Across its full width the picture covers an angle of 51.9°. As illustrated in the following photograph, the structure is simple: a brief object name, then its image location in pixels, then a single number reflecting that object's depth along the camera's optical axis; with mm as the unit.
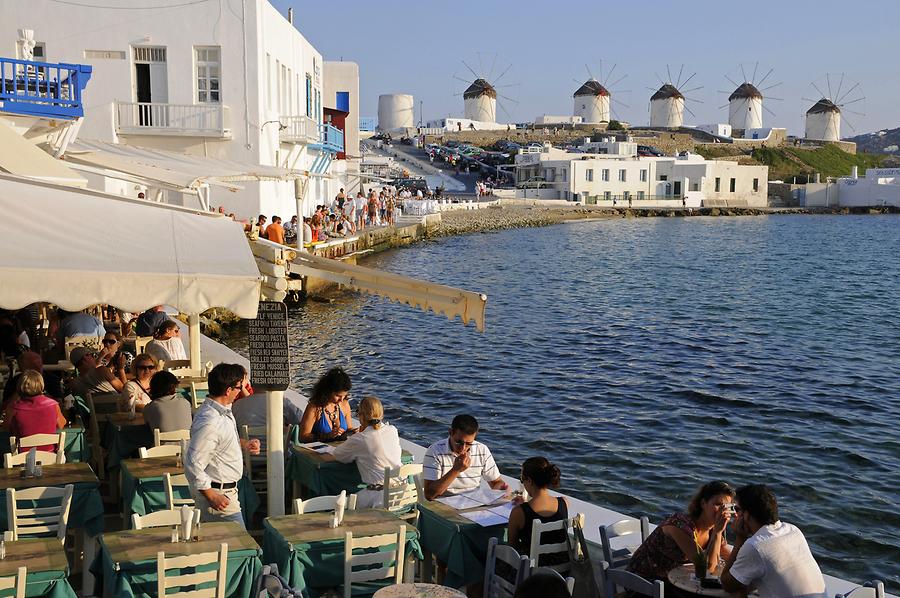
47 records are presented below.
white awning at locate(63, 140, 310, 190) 12525
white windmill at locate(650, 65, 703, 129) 176375
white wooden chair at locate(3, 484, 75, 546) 6098
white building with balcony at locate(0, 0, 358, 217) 29578
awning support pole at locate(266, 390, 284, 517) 6969
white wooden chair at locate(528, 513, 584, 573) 6008
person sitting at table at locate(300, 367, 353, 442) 8602
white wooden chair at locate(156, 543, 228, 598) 5152
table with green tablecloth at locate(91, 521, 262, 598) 5316
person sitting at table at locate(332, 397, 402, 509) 7434
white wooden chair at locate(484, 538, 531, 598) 5754
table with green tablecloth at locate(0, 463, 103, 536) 6754
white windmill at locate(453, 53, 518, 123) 175750
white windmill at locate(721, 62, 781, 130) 179875
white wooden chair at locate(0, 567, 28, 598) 4922
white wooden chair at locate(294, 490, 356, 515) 6305
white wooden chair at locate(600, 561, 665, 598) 5434
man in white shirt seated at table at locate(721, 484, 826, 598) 5484
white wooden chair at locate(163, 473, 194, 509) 6805
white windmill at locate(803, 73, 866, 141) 177125
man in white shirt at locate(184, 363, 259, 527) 6328
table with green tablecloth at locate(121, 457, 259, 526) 7082
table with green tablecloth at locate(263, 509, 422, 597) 5734
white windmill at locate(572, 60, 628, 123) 175000
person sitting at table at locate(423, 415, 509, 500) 7141
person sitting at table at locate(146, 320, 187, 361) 12164
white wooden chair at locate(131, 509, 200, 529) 5727
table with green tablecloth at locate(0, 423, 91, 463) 8359
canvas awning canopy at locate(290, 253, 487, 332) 6781
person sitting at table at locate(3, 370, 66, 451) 7902
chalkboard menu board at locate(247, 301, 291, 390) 7000
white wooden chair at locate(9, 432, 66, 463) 7582
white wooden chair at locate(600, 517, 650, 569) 6215
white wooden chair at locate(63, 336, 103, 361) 12859
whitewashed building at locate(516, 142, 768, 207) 99312
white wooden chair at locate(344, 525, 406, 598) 5715
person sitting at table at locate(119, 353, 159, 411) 9398
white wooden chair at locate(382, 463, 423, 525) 7027
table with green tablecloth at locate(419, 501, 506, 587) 6406
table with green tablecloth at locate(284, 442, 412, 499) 7734
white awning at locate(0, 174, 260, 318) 5129
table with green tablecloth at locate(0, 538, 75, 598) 5164
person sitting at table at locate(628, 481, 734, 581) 5863
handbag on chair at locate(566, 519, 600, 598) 6258
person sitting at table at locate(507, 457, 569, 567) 6184
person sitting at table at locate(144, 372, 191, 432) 8180
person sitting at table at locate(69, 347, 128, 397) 9883
